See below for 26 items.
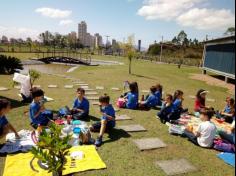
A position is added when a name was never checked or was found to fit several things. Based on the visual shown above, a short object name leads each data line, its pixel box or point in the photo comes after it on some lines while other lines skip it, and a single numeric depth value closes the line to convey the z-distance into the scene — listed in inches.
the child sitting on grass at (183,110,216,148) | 182.2
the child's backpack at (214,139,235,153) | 179.8
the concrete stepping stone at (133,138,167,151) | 181.1
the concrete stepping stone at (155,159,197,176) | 147.1
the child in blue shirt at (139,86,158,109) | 298.8
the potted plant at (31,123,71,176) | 99.3
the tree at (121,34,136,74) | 673.1
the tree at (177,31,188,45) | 2491.2
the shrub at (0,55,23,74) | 548.0
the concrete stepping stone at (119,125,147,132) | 217.2
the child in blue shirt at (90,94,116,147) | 203.6
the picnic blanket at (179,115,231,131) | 235.0
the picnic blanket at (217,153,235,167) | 162.2
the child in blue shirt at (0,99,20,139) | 174.7
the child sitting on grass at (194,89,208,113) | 281.1
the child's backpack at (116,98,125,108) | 297.3
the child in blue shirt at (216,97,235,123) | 256.4
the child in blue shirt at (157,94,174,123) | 246.5
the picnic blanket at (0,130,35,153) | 165.8
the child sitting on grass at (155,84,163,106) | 316.7
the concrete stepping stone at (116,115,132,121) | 248.9
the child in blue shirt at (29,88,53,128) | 201.5
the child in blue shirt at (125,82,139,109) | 291.9
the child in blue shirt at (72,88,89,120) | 236.7
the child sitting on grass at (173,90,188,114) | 250.0
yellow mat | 138.9
